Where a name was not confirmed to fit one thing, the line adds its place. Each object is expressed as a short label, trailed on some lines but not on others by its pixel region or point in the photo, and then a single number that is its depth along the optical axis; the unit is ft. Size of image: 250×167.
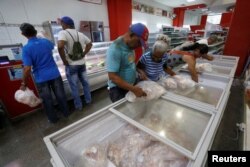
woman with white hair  4.94
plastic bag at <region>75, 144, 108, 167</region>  2.38
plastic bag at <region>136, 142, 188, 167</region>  2.35
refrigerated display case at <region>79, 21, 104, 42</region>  14.28
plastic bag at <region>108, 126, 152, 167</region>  2.56
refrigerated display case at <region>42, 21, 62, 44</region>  10.84
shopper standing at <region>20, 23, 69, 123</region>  6.06
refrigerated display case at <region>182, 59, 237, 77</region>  6.57
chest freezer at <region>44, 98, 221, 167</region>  2.40
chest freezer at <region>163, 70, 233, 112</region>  3.71
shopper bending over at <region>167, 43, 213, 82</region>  5.67
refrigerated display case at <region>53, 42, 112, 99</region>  9.33
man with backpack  7.18
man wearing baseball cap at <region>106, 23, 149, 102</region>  3.48
